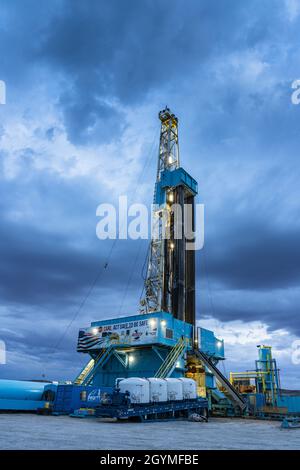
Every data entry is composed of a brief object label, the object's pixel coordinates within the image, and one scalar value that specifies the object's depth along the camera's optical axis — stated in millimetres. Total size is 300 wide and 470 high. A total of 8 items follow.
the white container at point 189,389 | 26391
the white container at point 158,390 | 23562
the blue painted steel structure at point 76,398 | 26406
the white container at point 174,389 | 25000
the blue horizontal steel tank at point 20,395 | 27075
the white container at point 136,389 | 22452
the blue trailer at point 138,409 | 21172
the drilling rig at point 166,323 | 33000
